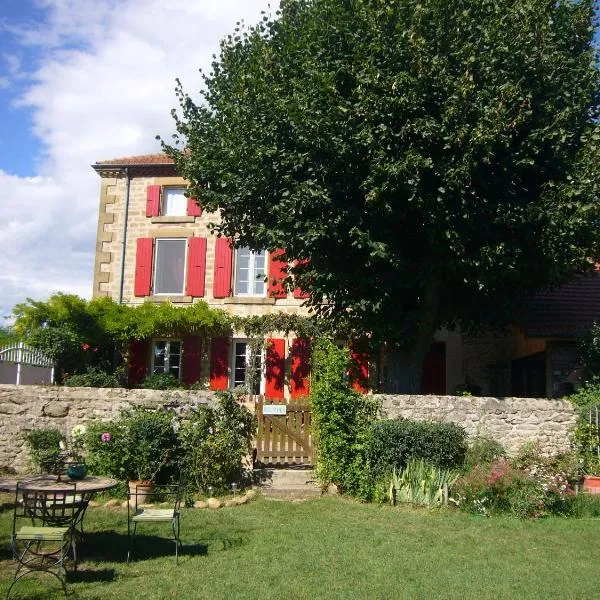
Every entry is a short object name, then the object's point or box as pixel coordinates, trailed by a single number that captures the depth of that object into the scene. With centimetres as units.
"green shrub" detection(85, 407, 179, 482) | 1005
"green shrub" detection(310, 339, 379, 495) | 1035
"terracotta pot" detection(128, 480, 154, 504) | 977
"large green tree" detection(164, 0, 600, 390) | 1017
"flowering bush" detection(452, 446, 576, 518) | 898
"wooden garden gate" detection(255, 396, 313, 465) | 1136
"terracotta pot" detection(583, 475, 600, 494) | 1013
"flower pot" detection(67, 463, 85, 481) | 670
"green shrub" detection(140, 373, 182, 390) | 1684
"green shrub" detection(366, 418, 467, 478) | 998
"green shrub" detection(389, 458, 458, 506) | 956
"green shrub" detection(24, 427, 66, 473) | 1081
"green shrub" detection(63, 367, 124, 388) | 1581
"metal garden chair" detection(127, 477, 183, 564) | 662
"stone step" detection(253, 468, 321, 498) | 1055
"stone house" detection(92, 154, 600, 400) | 1738
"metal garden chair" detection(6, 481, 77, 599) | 561
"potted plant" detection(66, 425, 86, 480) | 1056
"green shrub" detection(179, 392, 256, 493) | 1027
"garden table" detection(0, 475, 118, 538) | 603
